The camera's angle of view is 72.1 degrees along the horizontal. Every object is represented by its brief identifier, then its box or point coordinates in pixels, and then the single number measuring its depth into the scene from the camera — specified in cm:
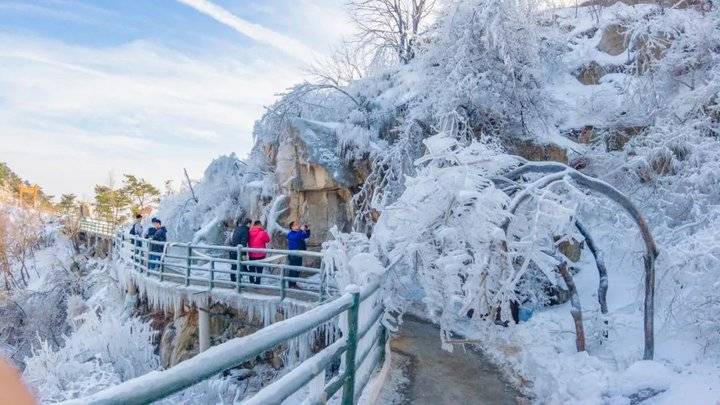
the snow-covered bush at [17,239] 3759
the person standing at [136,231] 1576
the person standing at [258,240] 1294
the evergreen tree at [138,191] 5844
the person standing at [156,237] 1422
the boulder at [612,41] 1825
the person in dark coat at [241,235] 1327
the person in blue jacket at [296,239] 1258
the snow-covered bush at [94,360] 1048
